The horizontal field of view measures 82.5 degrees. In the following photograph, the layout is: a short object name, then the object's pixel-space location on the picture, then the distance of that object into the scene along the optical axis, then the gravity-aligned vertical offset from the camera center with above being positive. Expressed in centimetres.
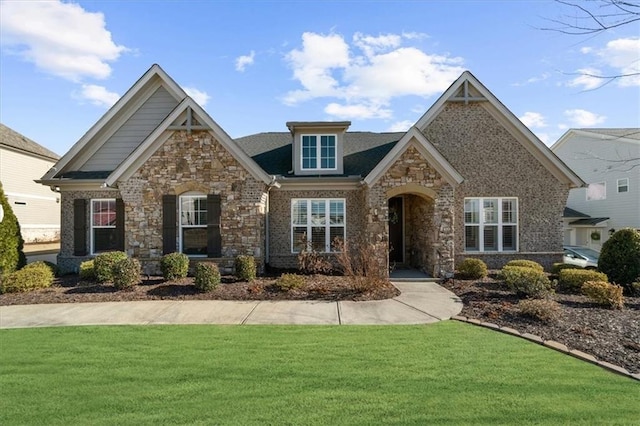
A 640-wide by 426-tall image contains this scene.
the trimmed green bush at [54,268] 1319 -165
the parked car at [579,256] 1548 -160
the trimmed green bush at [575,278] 1060 -170
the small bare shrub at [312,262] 1327 -149
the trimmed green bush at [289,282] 1061 -176
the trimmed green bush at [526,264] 1282 -154
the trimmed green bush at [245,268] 1177 -146
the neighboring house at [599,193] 2255 +179
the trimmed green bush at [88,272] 1188 -156
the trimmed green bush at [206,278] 1051 -158
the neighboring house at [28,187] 2759 +306
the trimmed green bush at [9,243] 1228 -62
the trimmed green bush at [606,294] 884 -181
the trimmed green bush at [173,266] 1169 -138
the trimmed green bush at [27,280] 1064 -163
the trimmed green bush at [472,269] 1277 -171
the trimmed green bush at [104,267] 1144 -135
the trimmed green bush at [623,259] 1063 -116
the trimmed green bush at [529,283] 962 -168
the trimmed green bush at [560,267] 1323 -170
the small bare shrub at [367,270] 1045 -143
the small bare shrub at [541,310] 773 -193
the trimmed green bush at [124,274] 1067 -147
